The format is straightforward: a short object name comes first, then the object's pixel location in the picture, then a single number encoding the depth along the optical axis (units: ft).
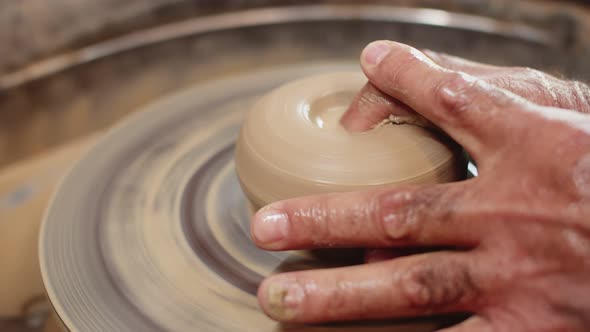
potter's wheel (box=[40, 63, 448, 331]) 1.69
